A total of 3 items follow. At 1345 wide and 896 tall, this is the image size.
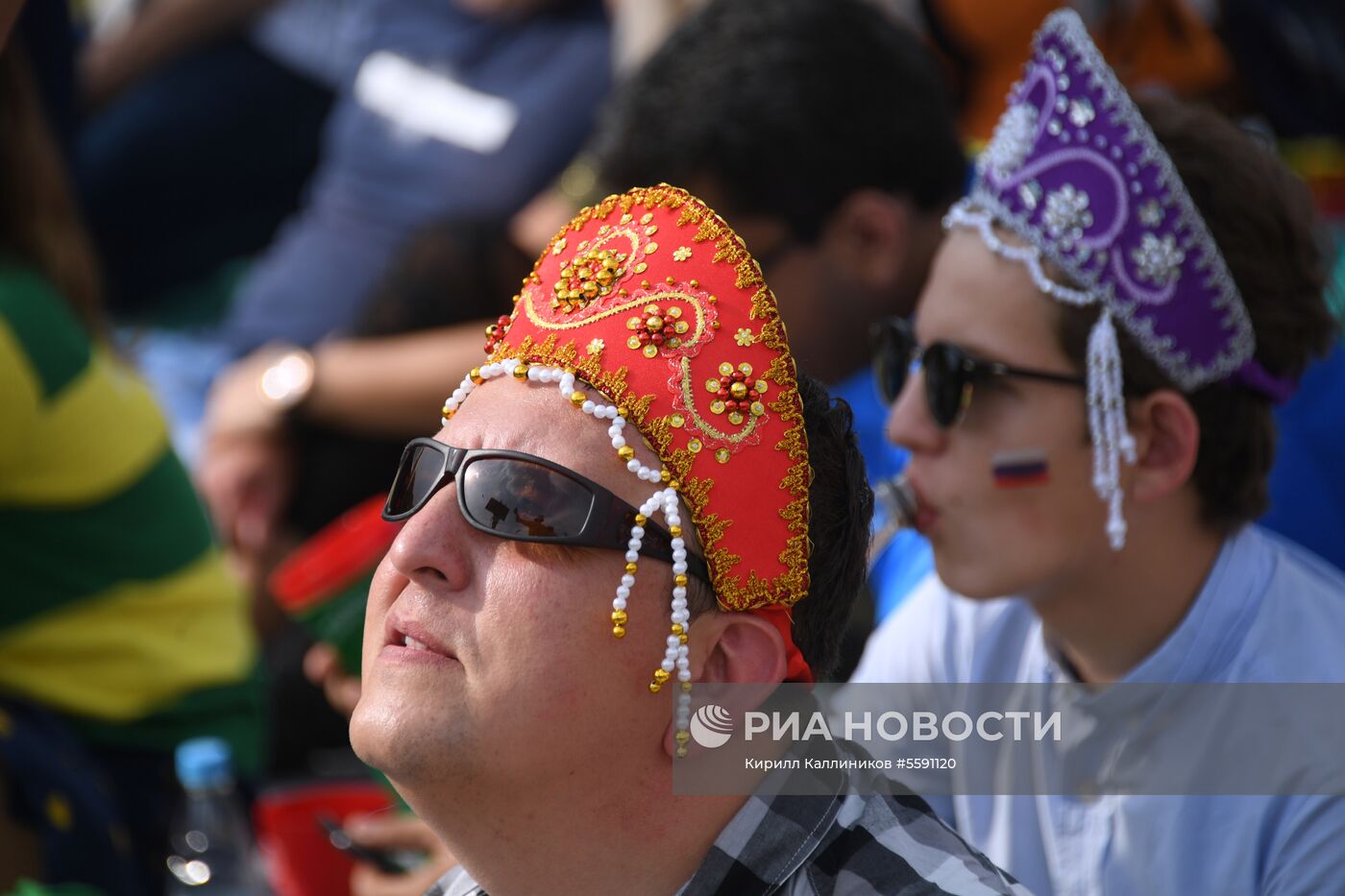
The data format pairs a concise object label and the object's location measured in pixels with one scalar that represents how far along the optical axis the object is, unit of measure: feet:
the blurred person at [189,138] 40.09
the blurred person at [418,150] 32.94
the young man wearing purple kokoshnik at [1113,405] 15.88
